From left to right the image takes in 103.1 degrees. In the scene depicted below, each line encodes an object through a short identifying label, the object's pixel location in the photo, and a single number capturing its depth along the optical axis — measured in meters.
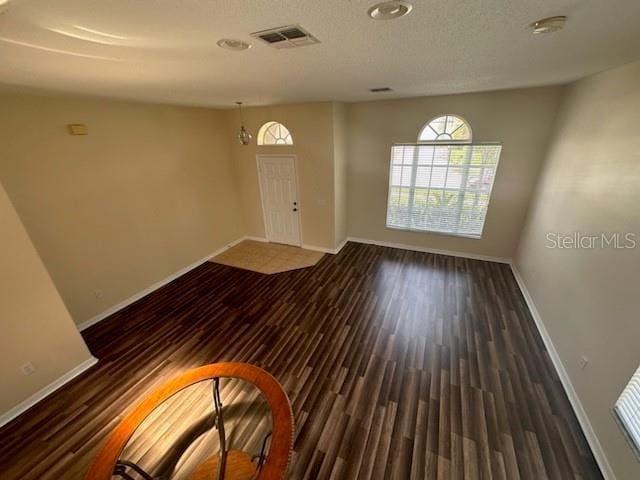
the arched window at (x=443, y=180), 4.29
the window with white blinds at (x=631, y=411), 1.60
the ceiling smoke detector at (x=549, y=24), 1.26
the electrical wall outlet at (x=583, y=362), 2.21
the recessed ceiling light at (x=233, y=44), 1.44
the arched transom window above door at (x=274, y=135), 4.98
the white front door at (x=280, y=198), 5.13
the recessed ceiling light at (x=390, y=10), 1.10
